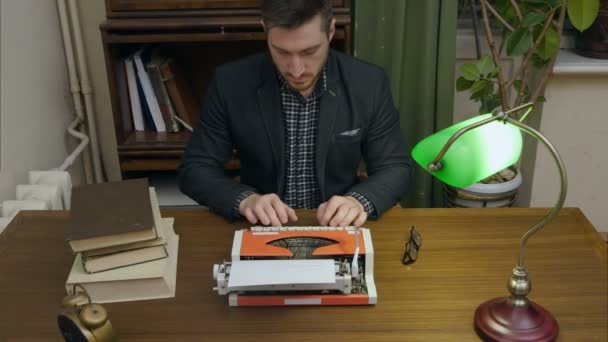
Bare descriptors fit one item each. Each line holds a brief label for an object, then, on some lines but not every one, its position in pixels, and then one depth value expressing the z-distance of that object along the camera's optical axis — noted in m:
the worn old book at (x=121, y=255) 1.12
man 1.67
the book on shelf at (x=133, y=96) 2.24
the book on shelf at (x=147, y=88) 2.24
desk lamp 0.95
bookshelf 2.05
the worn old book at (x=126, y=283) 1.11
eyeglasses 1.23
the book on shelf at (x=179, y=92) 2.30
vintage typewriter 1.06
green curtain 2.29
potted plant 2.08
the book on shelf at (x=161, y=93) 2.26
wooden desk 1.04
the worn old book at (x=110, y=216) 1.10
